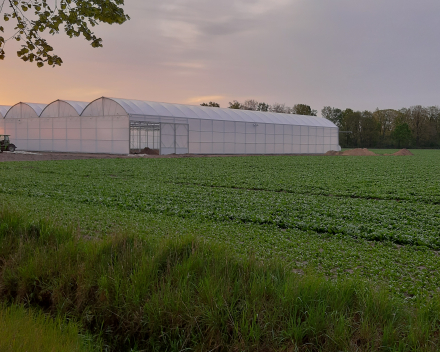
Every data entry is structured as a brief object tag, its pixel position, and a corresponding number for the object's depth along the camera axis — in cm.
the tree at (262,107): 11502
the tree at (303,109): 10744
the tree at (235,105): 11044
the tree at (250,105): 11369
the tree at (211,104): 10575
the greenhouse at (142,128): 4772
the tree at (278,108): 11344
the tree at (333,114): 11038
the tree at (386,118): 10869
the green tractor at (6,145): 4731
